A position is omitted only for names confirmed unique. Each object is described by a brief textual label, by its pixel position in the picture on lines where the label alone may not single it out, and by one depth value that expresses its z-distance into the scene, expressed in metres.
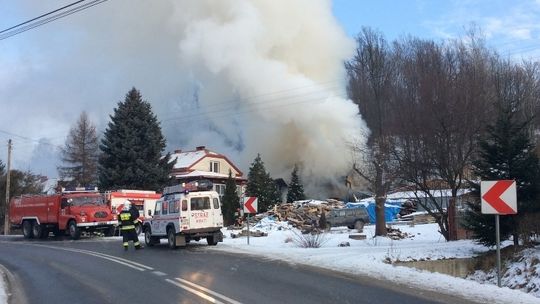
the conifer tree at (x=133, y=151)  40.56
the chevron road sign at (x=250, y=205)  21.60
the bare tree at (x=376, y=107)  24.25
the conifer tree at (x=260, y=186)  45.12
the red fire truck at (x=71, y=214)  27.38
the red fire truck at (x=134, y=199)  28.44
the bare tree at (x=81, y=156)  52.28
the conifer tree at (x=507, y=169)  16.06
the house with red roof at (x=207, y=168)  57.25
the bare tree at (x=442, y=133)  21.48
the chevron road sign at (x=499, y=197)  11.65
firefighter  19.55
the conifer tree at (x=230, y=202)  40.34
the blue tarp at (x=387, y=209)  37.52
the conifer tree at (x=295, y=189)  44.50
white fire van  20.36
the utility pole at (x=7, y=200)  41.91
